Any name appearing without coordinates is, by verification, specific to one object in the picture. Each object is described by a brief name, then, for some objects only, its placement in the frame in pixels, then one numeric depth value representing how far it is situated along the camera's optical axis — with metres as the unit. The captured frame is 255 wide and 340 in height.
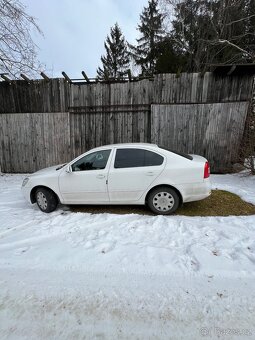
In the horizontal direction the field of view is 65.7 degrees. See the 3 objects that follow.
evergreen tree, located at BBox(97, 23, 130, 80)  22.00
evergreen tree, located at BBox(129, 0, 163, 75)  17.56
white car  4.18
